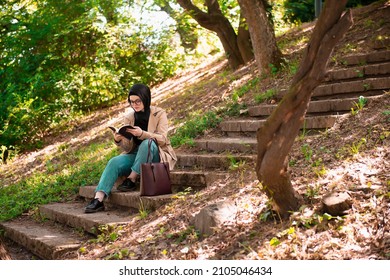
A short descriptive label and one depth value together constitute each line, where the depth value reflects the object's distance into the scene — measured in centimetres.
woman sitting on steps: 738
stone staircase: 696
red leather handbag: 694
